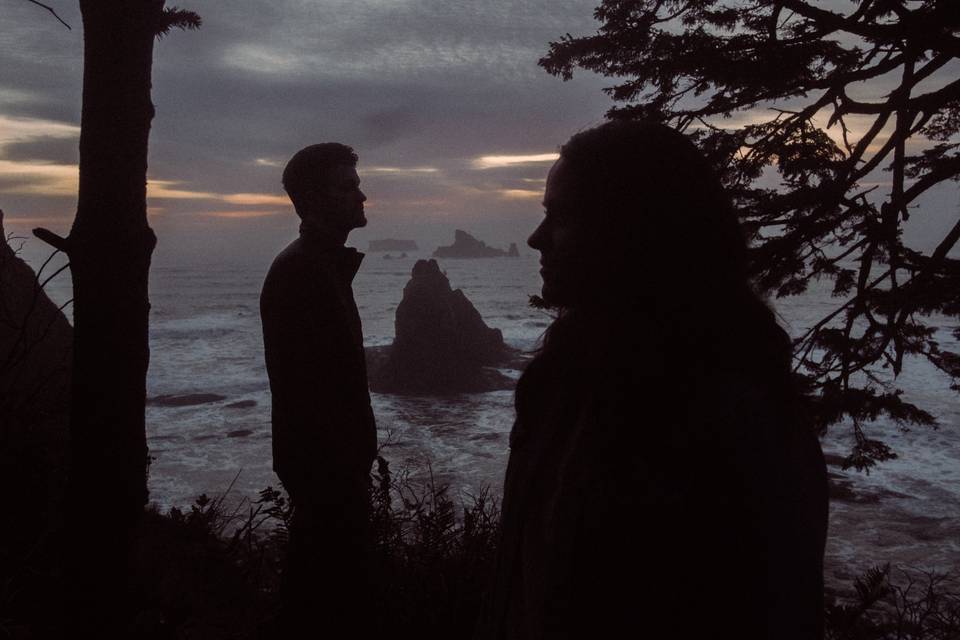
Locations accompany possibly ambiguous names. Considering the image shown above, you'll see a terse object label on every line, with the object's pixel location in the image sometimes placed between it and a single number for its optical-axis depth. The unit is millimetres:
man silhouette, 3064
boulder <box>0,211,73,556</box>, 3823
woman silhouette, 1054
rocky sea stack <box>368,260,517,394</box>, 35281
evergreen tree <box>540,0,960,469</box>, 4750
